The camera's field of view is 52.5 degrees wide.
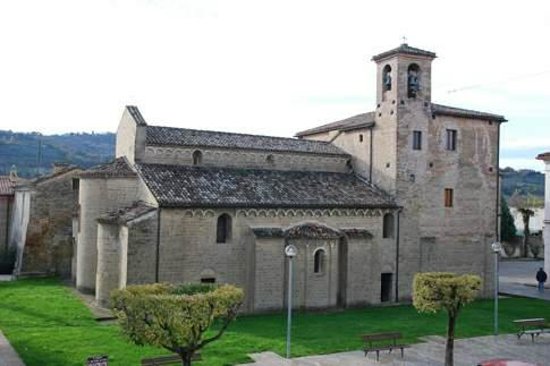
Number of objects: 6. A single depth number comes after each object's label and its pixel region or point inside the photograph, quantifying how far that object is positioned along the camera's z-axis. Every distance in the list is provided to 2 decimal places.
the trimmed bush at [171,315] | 12.62
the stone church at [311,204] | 26.47
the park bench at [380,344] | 19.98
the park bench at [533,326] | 23.62
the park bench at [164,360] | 16.08
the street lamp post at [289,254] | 19.39
